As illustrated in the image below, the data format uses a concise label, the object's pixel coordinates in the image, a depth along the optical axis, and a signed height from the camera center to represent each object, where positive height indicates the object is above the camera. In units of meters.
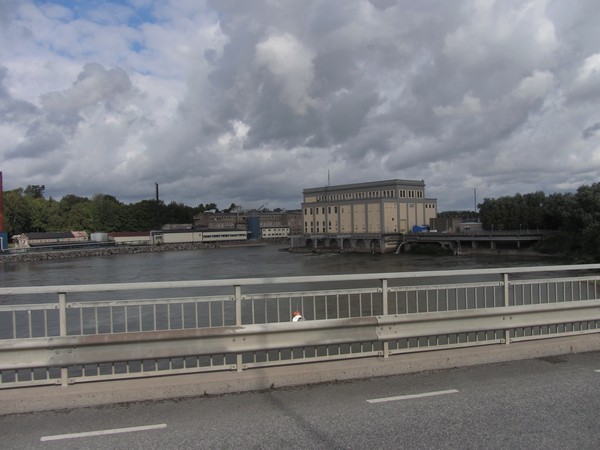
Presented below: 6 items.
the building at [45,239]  124.14 -2.37
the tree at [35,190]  180.38 +14.55
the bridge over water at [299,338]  5.49 -1.42
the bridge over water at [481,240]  88.88 -4.75
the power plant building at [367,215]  115.86 +0.98
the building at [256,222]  172.00 +0.22
